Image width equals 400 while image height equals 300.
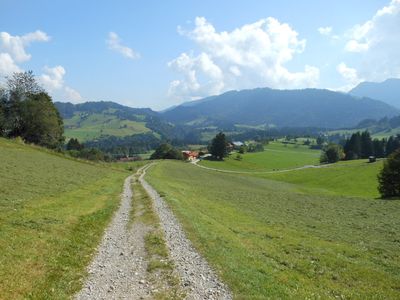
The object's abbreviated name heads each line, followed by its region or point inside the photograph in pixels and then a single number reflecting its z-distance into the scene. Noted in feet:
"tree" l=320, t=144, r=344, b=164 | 645.10
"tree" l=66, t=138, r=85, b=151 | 576.53
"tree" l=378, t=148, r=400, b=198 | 268.82
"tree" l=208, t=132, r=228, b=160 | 643.45
